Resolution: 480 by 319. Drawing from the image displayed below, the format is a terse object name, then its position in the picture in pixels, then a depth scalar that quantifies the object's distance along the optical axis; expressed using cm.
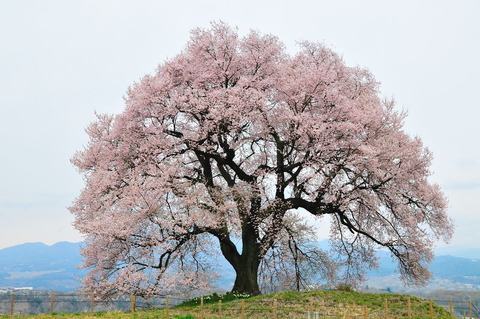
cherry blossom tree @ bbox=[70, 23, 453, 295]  2786
